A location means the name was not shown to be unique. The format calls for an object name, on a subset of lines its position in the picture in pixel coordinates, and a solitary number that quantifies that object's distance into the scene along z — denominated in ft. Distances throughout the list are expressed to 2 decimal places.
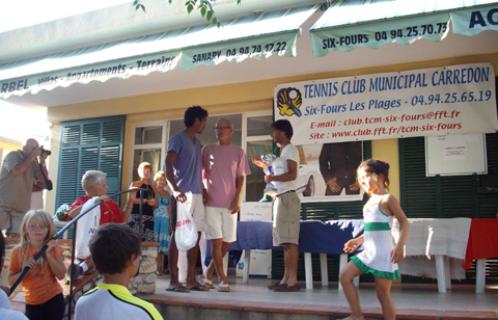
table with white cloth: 17.89
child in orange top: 11.63
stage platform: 13.00
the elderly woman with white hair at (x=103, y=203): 15.04
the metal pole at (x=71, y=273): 13.07
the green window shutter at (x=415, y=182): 21.62
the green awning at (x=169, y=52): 17.46
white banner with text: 20.86
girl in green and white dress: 12.09
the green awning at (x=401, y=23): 14.57
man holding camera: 21.02
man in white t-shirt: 17.65
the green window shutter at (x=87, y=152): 28.50
